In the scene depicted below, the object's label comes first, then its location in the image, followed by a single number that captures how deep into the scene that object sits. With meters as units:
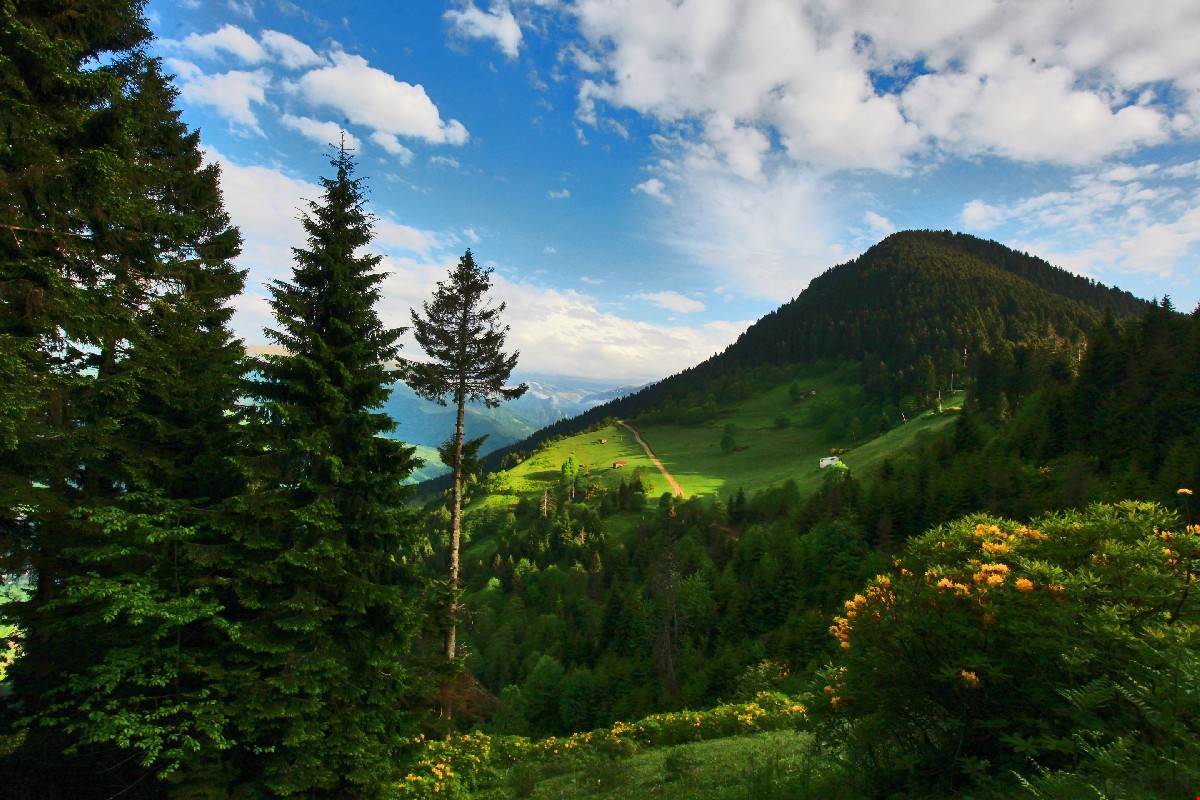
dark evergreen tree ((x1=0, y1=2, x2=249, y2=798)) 9.02
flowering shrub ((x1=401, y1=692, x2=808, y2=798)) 12.63
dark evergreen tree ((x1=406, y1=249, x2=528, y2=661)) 19.34
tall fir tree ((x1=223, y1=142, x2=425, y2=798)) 10.94
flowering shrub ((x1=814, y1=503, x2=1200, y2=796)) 5.33
